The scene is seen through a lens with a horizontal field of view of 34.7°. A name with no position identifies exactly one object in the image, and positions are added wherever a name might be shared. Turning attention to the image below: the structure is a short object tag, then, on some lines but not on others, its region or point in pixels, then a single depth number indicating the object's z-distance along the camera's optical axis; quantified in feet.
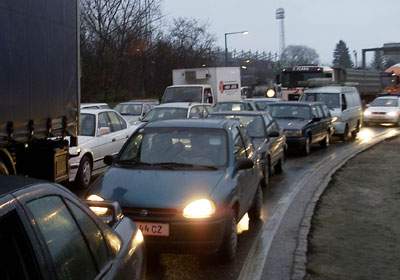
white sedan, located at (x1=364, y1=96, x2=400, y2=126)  103.35
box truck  85.30
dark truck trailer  24.90
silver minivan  78.74
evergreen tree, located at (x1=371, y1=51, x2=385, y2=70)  348.59
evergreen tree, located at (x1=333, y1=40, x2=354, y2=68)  539.29
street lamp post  170.85
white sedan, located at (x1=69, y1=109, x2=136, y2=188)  38.45
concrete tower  488.02
